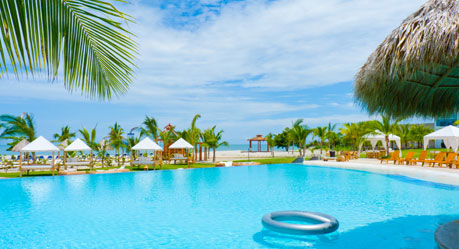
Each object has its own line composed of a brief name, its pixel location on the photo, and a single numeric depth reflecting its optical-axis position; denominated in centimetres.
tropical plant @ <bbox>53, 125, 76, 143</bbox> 2647
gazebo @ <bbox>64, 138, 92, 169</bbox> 1879
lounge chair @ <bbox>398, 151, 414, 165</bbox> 1876
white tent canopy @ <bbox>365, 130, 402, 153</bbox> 2684
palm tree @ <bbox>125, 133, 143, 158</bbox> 2205
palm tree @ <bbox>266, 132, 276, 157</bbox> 3666
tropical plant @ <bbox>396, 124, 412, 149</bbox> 4139
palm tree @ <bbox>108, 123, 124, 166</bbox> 2165
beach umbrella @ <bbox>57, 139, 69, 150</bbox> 2383
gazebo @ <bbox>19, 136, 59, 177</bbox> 1595
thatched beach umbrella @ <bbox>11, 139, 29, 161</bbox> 1866
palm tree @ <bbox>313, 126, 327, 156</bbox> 2909
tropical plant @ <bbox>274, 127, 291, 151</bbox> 4283
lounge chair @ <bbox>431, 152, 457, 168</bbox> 1623
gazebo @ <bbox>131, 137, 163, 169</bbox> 1934
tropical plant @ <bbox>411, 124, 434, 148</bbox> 4548
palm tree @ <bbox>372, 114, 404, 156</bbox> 2616
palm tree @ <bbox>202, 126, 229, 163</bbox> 2506
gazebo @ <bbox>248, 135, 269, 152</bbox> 4284
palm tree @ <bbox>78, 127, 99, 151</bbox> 2125
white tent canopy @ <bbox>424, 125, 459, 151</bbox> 1928
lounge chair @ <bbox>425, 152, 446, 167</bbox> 1709
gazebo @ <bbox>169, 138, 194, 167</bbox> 2234
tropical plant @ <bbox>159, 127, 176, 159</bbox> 2480
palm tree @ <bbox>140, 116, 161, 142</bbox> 2447
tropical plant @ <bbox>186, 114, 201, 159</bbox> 2497
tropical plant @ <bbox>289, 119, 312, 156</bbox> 2761
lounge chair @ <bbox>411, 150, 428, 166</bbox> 1809
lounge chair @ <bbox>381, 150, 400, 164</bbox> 1958
